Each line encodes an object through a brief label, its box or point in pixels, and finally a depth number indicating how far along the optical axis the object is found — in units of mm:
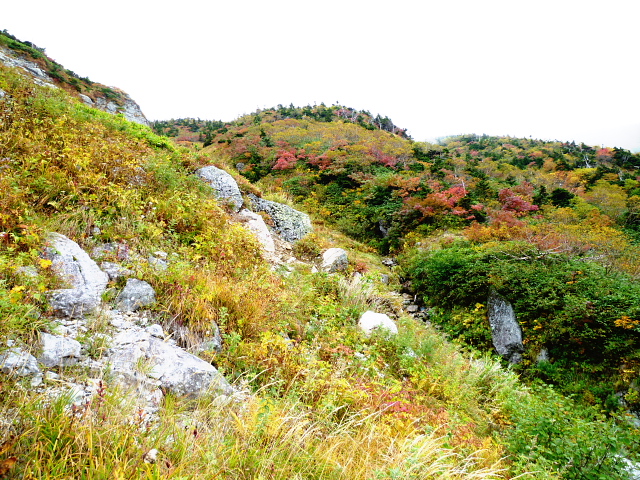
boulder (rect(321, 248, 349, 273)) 7301
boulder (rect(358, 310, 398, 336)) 4840
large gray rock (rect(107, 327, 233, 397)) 2193
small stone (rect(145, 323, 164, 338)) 2724
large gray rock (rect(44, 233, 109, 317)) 2549
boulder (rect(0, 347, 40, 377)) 1747
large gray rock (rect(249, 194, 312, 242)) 9125
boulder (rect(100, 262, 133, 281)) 3199
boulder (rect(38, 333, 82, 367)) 2012
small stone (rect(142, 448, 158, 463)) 1461
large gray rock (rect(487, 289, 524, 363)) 6004
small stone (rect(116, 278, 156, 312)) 2922
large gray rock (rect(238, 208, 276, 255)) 7351
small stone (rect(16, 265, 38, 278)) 2424
